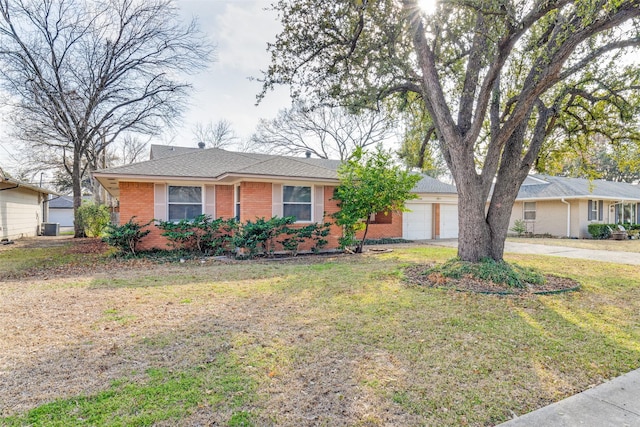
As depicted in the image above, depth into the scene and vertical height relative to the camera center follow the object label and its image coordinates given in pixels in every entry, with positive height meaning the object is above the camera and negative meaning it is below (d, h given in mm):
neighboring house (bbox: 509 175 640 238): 20141 +727
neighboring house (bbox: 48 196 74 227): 38344 +251
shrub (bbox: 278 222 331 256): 11234 -707
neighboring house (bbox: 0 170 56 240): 16281 +321
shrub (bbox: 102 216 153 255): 10594 -630
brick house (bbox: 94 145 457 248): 11195 +915
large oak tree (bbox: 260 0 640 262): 6262 +3481
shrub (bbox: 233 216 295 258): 10516 -528
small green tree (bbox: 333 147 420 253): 11234 +1000
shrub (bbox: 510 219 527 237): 21391 -646
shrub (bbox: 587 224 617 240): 19625 -782
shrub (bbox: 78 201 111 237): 20180 -155
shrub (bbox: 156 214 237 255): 11086 -602
